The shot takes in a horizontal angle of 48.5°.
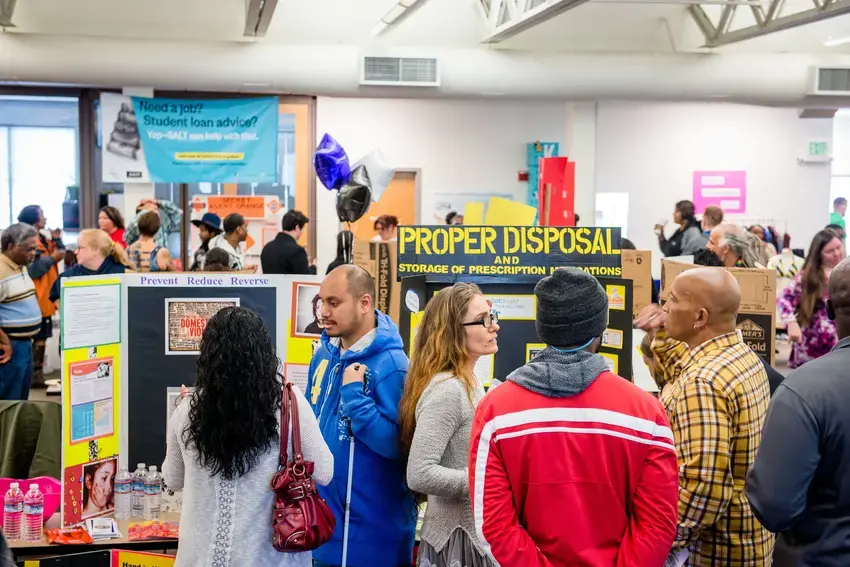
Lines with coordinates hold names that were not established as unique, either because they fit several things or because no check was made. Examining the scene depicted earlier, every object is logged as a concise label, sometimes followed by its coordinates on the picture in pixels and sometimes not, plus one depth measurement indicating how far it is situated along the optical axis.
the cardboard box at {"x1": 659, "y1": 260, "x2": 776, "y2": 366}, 4.46
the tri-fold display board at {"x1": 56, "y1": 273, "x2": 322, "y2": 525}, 3.28
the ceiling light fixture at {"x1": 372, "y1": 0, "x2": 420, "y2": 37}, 7.53
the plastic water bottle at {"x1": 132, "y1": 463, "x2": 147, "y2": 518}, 3.38
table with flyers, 3.15
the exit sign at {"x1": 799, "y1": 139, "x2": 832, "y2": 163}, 12.47
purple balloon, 4.64
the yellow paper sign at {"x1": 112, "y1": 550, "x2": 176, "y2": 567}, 3.20
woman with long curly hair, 2.36
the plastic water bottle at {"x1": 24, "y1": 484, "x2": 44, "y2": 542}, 3.18
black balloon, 4.56
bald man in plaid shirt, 2.35
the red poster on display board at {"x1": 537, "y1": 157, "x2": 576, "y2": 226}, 5.07
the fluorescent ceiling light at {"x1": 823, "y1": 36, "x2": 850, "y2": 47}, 9.21
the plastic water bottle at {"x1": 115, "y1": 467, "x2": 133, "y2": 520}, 3.38
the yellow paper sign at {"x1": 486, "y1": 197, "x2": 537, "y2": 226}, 4.10
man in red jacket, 2.01
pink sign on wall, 12.23
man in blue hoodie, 2.68
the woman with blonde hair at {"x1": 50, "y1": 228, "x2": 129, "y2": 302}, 5.04
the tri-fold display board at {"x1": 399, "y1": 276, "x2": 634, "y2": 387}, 3.70
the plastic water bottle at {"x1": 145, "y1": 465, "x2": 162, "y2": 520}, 3.35
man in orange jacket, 7.93
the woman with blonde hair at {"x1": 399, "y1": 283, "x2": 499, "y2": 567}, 2.49
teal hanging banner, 9.16
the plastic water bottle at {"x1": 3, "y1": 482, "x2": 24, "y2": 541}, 3.20
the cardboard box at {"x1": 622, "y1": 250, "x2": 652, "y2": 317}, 4.75
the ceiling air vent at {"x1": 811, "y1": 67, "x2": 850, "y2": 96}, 8.87
